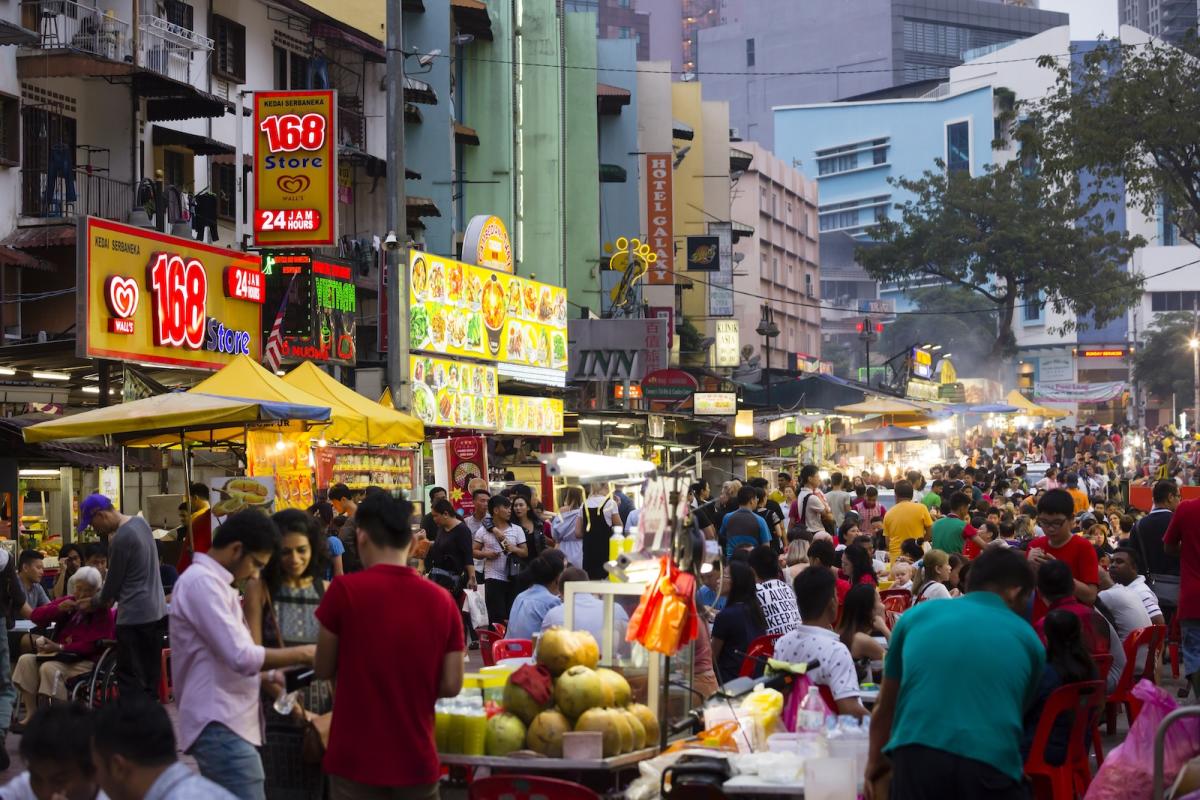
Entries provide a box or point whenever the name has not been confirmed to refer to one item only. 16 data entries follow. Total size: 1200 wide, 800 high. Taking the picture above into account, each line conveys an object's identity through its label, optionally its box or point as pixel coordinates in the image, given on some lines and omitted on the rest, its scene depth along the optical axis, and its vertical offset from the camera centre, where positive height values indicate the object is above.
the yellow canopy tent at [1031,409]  61.31 +0.46
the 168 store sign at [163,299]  21.14 +1.85
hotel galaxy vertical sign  48.52 +6.38
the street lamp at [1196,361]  69.49 +2.59
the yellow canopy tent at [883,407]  38.38 +0.39
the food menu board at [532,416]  28.28 +0.22
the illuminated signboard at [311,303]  24.78 +1.94
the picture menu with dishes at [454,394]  23.94 +0.54
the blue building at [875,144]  118.56 +21.26
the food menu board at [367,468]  20.91 -0.49
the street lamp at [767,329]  46.44 +2.70
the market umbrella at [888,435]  35.62 -0.26
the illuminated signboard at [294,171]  23.52 +3.72
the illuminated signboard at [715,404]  35.00 +0.46
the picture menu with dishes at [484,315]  23.75 +1.85
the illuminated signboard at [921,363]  62.56 +2.31
